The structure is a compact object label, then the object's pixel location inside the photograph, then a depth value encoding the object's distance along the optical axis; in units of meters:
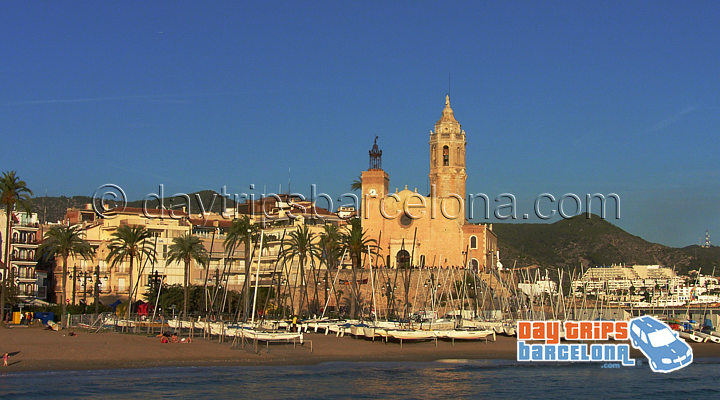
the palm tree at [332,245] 84.56
